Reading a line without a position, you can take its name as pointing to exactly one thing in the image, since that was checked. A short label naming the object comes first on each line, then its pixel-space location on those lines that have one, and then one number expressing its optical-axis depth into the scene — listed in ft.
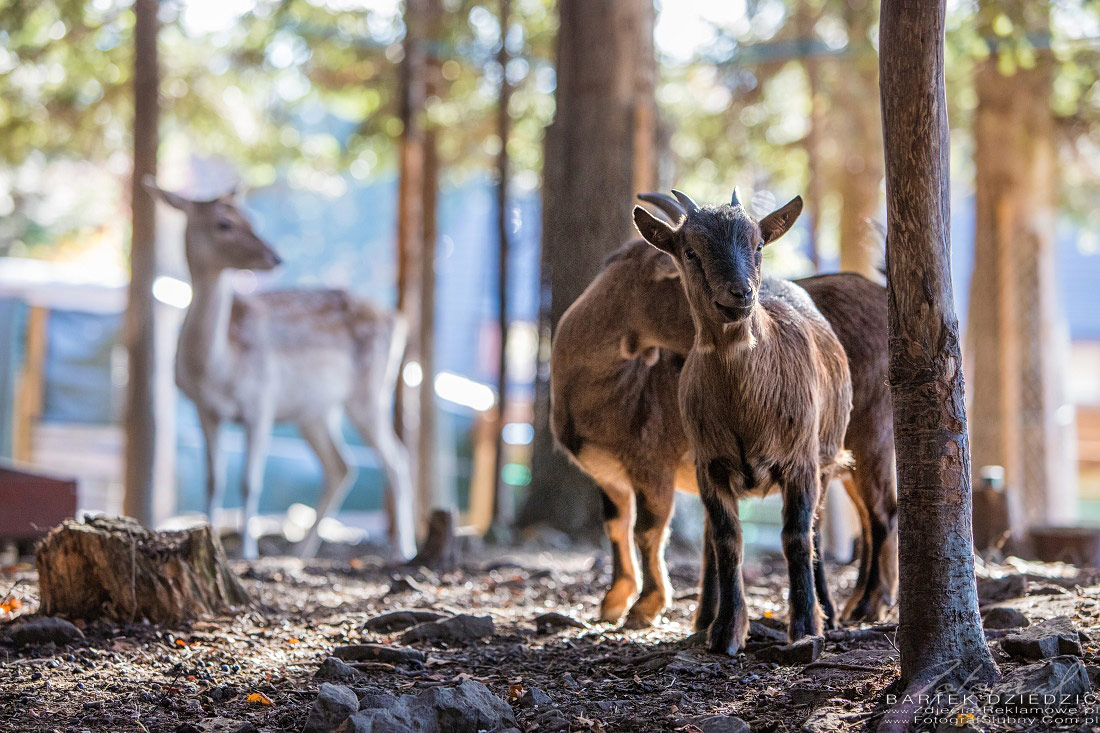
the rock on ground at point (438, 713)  23.11
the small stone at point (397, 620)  35.60
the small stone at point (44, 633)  32.12
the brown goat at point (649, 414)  36.81
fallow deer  61.21
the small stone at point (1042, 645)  25.02
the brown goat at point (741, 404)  29.27
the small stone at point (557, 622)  35.78
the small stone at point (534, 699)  25.50
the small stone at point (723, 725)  22.48
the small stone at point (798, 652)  28.25
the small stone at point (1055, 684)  21.81
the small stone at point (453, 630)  33.53
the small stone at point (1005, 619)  30.58
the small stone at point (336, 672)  28.84
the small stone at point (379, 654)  30.27
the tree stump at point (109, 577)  35.29
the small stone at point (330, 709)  23.76
